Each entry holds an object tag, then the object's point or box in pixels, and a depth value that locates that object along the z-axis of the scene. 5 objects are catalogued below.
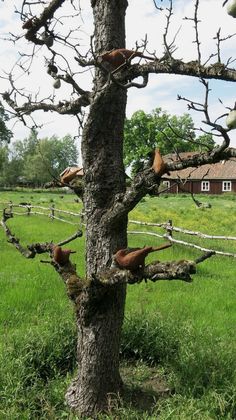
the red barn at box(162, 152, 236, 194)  62.19
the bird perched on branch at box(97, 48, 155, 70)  3.29
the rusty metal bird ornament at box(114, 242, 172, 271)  3.14
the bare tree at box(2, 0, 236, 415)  3.80
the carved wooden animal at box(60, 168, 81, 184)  4.27
